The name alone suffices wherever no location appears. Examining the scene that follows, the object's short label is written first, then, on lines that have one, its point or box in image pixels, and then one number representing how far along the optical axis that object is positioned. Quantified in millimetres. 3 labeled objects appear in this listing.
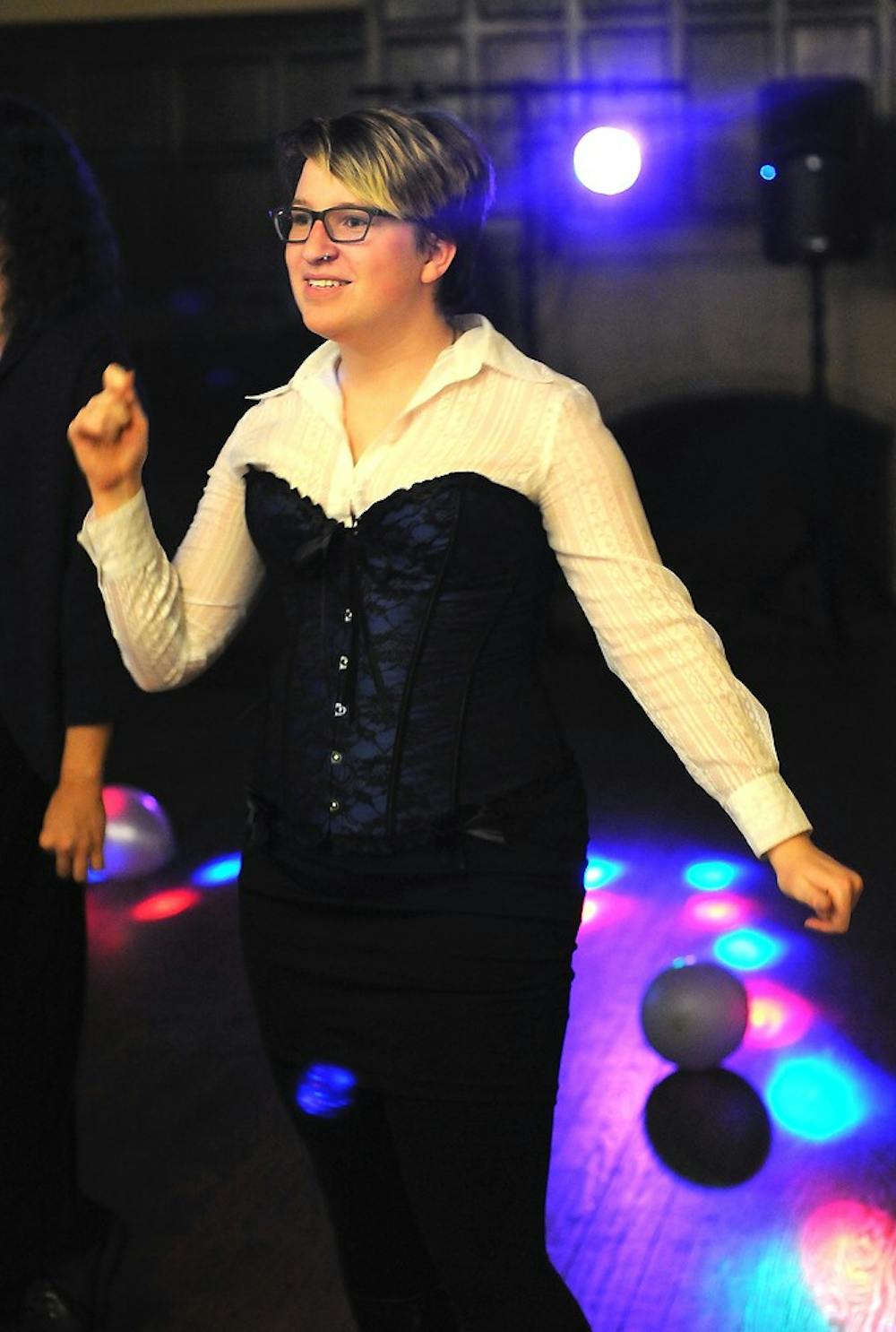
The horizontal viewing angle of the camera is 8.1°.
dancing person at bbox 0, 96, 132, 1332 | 6717
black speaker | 15932
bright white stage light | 15169
